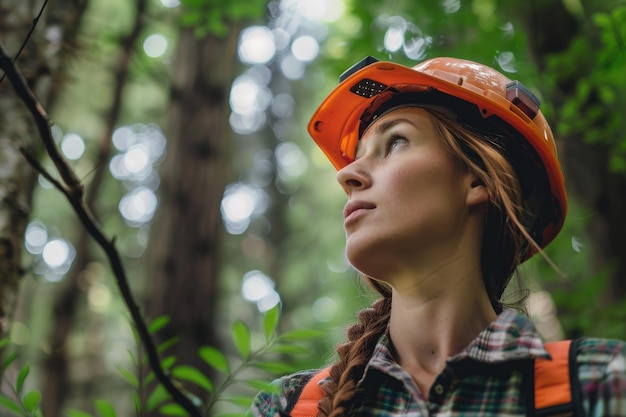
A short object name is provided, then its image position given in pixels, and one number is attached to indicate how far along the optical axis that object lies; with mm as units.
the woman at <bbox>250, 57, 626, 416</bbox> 1868
